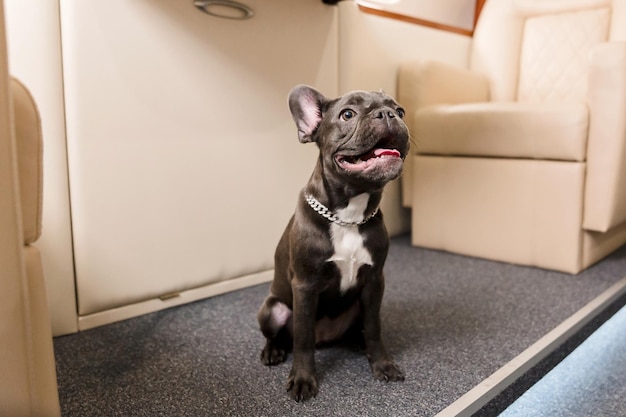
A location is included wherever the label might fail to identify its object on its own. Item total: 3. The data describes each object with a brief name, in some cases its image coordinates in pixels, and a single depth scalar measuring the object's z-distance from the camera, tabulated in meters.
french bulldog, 0.79
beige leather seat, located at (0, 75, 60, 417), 0.53
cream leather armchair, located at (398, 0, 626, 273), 1.45
